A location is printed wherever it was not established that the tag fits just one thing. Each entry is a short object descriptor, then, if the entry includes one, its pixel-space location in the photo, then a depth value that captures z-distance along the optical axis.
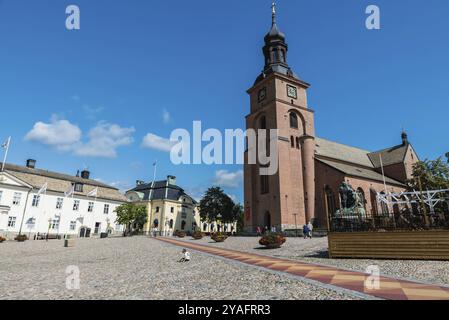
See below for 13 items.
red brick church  36.19
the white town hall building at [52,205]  39.41
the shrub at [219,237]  27.81
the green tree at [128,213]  46.97
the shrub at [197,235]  33.31
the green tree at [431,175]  34.65
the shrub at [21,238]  32.77
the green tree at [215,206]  58.91
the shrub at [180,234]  41.24
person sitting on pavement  13.41
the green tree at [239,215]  73.21
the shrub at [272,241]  19.25
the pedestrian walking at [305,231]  26.12
